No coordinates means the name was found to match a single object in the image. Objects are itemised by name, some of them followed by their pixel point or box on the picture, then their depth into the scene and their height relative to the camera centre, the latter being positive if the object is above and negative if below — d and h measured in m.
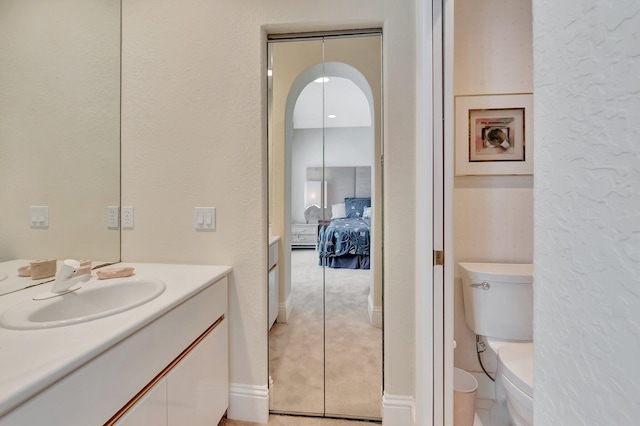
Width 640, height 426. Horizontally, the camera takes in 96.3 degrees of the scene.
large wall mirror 1.17 +0.41
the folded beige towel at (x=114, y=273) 1.34 -0.28
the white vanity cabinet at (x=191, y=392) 0.95 -0.70
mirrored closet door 1.70 -0.04
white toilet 1.47 -0.51
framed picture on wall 1.64 +0.45
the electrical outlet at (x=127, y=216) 1.67 -0.01
